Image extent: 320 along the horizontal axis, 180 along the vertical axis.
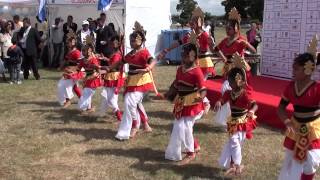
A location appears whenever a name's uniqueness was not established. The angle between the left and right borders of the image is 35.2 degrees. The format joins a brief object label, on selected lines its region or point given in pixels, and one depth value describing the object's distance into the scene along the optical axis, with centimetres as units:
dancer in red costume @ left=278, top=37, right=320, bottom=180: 501
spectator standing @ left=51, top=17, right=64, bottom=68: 1759
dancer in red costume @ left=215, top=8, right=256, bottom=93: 815
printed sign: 1129
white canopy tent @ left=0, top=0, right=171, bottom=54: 1644
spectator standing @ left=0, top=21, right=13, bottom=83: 1436
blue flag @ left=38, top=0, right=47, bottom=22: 1723
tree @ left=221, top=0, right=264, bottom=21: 7488
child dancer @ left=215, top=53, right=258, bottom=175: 604
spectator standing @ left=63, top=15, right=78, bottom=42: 1683
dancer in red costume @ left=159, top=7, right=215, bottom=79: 883
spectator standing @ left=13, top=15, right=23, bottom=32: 1608
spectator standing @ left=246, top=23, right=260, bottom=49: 1807
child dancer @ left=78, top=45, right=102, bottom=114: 944
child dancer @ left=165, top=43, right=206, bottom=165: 642
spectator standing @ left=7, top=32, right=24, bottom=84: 1409
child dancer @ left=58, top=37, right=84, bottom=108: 1030
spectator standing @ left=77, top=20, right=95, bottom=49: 1598
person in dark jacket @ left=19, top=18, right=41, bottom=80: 1465
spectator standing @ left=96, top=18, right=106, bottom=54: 1515
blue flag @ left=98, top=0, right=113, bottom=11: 1561
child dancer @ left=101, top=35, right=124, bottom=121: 894
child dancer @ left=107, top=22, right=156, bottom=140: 764
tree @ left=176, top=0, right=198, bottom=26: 6874
